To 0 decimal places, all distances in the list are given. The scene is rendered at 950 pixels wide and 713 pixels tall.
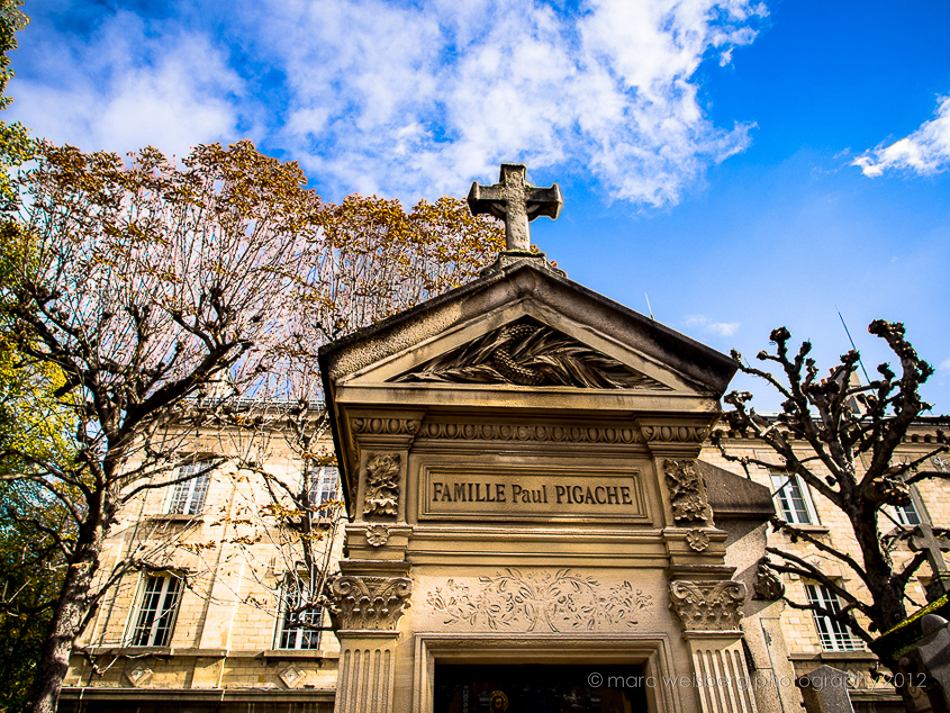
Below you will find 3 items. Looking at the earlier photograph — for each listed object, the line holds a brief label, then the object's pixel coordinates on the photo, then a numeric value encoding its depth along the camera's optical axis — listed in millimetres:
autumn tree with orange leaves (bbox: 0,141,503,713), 13219
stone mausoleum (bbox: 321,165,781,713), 4227
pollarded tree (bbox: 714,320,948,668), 10784
